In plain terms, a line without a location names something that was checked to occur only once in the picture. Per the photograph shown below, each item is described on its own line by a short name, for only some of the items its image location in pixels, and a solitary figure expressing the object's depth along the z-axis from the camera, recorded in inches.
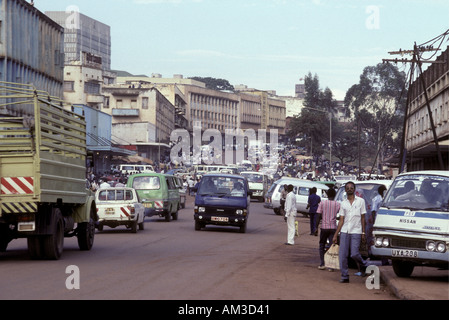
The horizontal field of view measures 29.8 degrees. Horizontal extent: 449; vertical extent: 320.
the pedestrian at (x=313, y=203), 1195.6
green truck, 654.5
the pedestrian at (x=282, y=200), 1771.3
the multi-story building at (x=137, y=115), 4534.9
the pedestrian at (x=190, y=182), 2833.7
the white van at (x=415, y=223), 567.2
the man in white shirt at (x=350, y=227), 587.5
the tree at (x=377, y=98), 4471.0
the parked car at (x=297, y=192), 1815.9
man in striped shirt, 688.4
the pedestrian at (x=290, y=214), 1007.0
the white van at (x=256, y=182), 2461.9
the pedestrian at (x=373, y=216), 701.3
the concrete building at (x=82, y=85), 4419.5
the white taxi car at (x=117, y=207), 1135.0
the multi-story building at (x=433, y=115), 1963.6
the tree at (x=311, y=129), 5221.5
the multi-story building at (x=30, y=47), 2181.3
